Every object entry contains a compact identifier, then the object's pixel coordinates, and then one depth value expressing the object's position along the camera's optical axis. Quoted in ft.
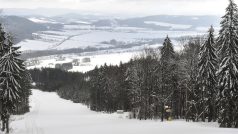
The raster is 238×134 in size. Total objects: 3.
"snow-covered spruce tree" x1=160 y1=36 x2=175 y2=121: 212.23
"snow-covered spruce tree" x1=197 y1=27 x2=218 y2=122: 180.75
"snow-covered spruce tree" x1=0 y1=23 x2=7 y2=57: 156.89
